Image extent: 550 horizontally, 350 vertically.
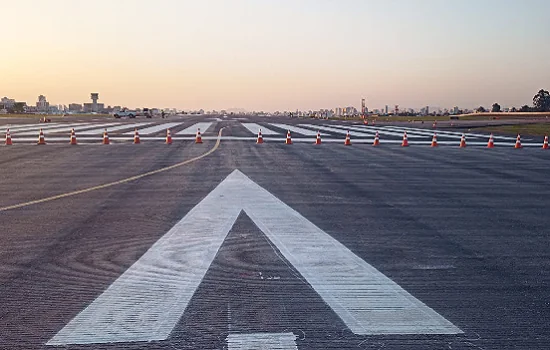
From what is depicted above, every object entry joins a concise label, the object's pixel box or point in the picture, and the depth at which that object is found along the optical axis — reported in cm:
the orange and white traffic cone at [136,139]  2392
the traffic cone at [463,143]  2334
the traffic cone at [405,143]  2341
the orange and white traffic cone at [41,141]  2336
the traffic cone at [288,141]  2453
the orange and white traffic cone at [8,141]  2290
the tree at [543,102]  17138
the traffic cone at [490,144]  2339
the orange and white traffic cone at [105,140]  2355
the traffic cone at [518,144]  2339
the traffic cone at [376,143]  2395
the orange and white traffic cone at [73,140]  2325
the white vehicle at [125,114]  9139
